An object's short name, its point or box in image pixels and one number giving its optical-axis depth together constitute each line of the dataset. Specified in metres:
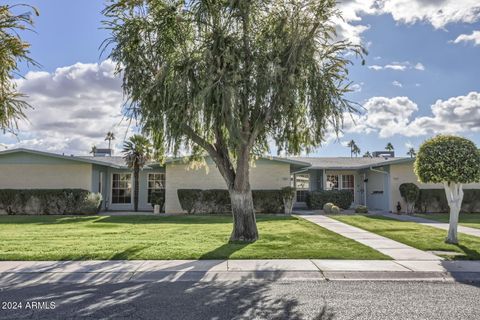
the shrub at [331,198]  22.30
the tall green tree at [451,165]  9.29
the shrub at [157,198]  22.28
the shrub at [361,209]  20.03
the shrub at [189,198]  19.88
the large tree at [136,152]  20.89
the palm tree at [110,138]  43.75
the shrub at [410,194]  19.62
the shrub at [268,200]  20.03
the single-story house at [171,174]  20.44
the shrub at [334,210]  19.62
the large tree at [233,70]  8.59
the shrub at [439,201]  20.08
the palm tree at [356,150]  68.24
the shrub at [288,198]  19.69
